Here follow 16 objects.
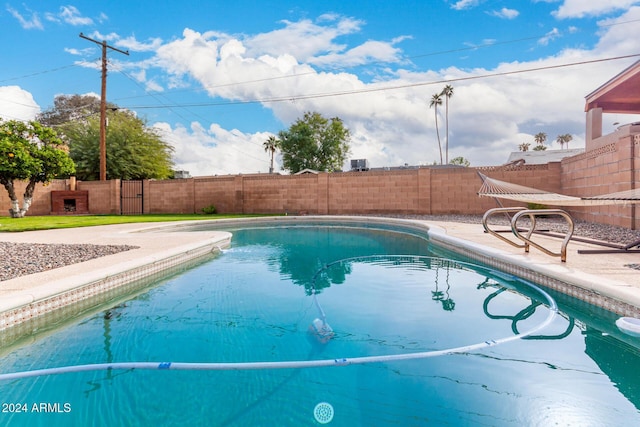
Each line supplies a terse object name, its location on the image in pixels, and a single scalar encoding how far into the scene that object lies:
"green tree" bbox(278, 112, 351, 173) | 31.86
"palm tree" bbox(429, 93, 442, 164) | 43.81
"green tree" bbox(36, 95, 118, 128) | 34.78
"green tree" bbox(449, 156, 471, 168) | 50.46
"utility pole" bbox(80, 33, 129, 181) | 17.44
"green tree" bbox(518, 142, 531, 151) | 50.97
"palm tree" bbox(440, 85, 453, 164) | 41.74
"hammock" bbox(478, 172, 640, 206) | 5.36
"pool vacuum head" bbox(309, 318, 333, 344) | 3.13
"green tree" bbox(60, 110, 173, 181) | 20.53
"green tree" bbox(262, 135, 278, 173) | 45.66
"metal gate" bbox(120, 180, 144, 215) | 17.78
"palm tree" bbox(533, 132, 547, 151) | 54.41
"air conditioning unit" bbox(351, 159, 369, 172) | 25.44
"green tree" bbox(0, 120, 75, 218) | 13.23
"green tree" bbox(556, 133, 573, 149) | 53.19
